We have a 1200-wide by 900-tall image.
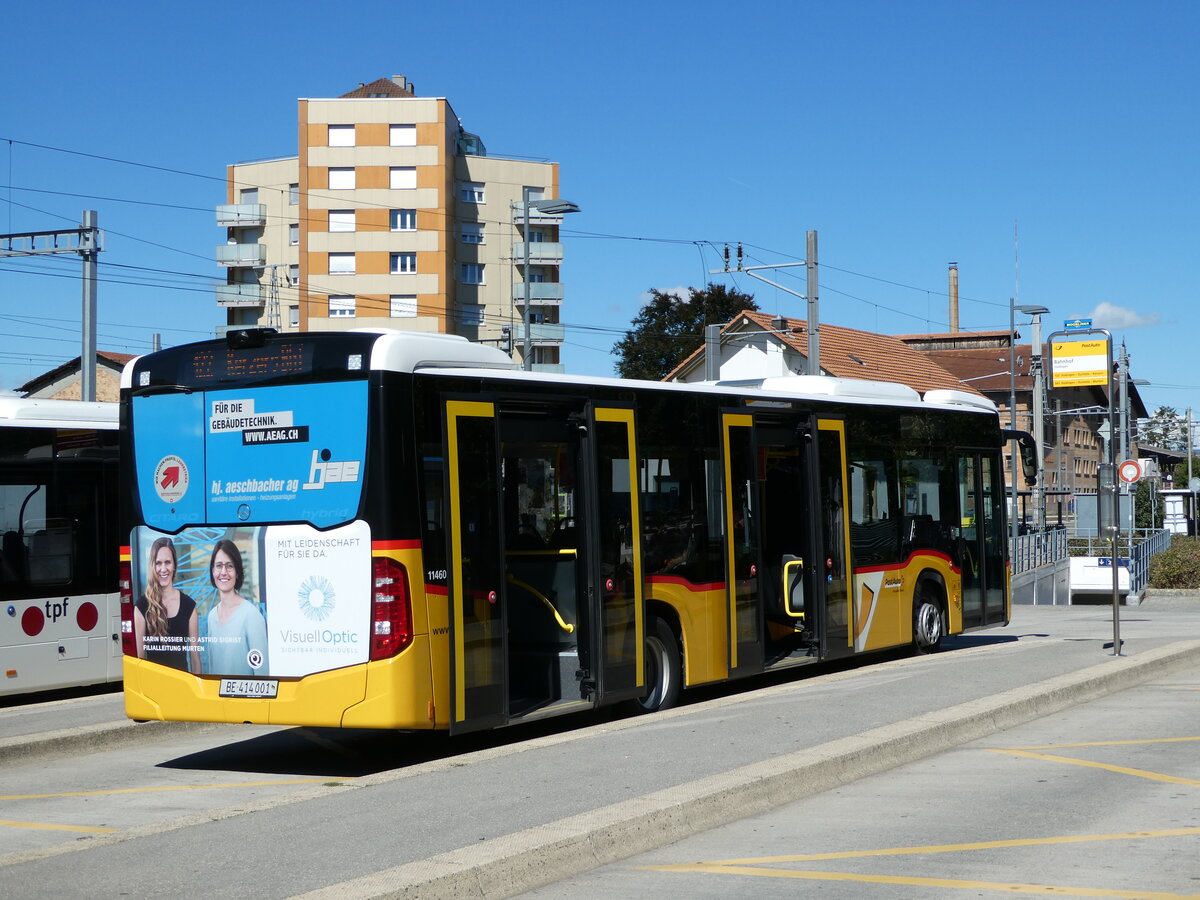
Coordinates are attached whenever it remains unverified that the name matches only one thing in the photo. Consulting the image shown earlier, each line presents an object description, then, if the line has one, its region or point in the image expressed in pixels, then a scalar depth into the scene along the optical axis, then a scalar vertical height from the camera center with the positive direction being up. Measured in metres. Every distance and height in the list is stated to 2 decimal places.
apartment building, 73.50 +15.01
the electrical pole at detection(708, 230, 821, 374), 32.62 +4.89
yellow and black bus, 9.94 -0.04
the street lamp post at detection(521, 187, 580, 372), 37.06 +7.89
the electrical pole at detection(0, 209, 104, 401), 28.53 +4.83
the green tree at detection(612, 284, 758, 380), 77.50 +10.27
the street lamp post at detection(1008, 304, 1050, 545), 51.25 +6.01
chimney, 124.56 +18.28
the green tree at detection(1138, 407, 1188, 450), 167.50 +9.58
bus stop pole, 16.09 -0.15
